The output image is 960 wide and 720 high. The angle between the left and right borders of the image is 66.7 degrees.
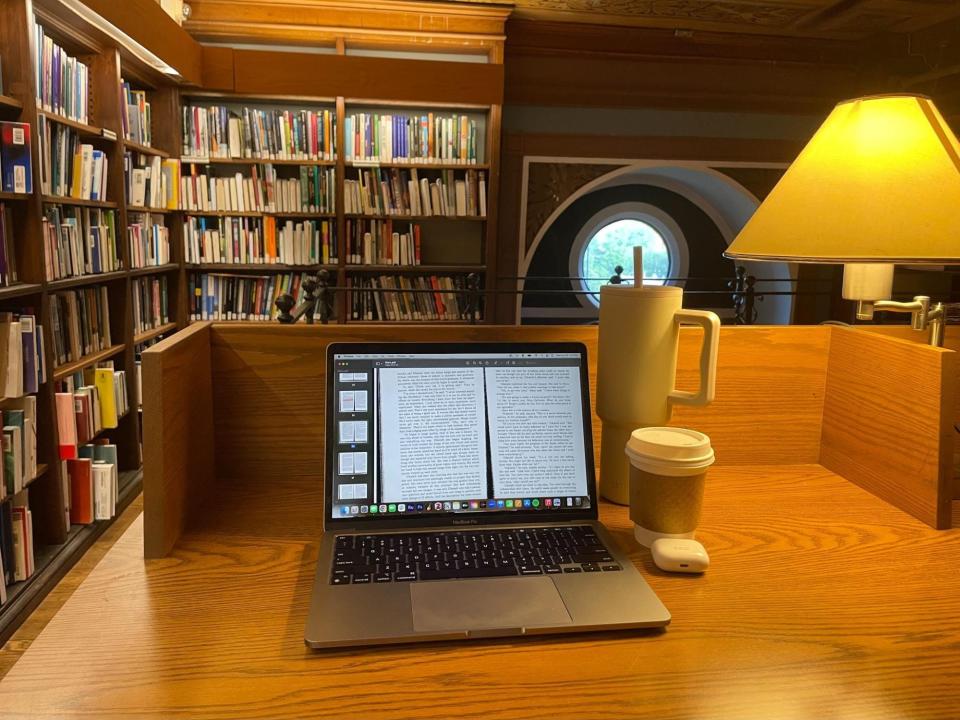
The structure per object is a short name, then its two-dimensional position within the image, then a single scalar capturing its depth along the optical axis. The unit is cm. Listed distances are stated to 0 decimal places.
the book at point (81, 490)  298
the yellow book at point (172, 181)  405
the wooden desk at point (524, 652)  70
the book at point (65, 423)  283
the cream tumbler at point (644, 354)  112
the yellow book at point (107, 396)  321
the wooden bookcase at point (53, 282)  252
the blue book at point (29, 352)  253
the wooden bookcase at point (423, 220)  426
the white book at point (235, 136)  414
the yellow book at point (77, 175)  305
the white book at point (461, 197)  445
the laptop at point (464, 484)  89
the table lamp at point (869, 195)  100
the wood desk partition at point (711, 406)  105
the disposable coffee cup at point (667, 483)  99
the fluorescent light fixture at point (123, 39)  276
